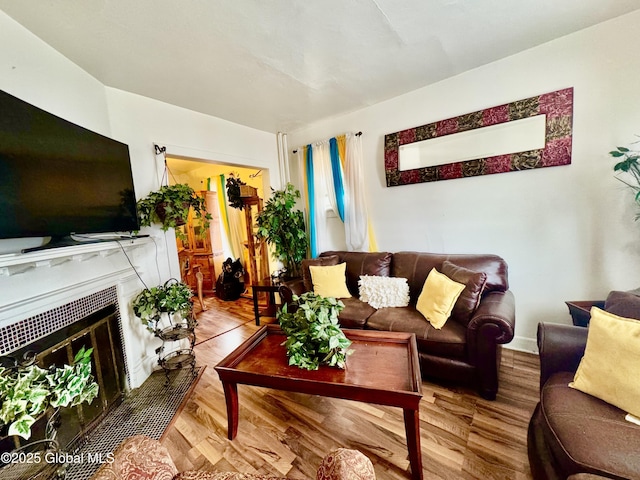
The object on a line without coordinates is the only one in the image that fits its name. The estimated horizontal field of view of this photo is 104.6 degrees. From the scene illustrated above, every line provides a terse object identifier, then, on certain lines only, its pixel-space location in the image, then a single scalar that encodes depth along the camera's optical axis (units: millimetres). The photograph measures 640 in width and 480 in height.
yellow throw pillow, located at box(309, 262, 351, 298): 2596
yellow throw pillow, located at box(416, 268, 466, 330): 1905
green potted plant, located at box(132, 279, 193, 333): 1988
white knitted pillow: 2330
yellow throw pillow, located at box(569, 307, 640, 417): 988
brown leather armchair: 841
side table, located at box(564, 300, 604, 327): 1676
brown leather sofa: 1650
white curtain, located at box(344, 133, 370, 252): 2980
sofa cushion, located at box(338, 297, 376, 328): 2168
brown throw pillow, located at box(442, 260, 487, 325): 1866
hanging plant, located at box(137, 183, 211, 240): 2090
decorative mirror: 1994
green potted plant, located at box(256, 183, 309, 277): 3222
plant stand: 2064
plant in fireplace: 832
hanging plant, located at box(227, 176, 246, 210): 3605
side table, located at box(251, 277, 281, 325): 3234
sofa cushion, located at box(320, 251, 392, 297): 2627
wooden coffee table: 1205
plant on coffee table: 1443
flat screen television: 1187
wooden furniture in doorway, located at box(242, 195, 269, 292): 3874
